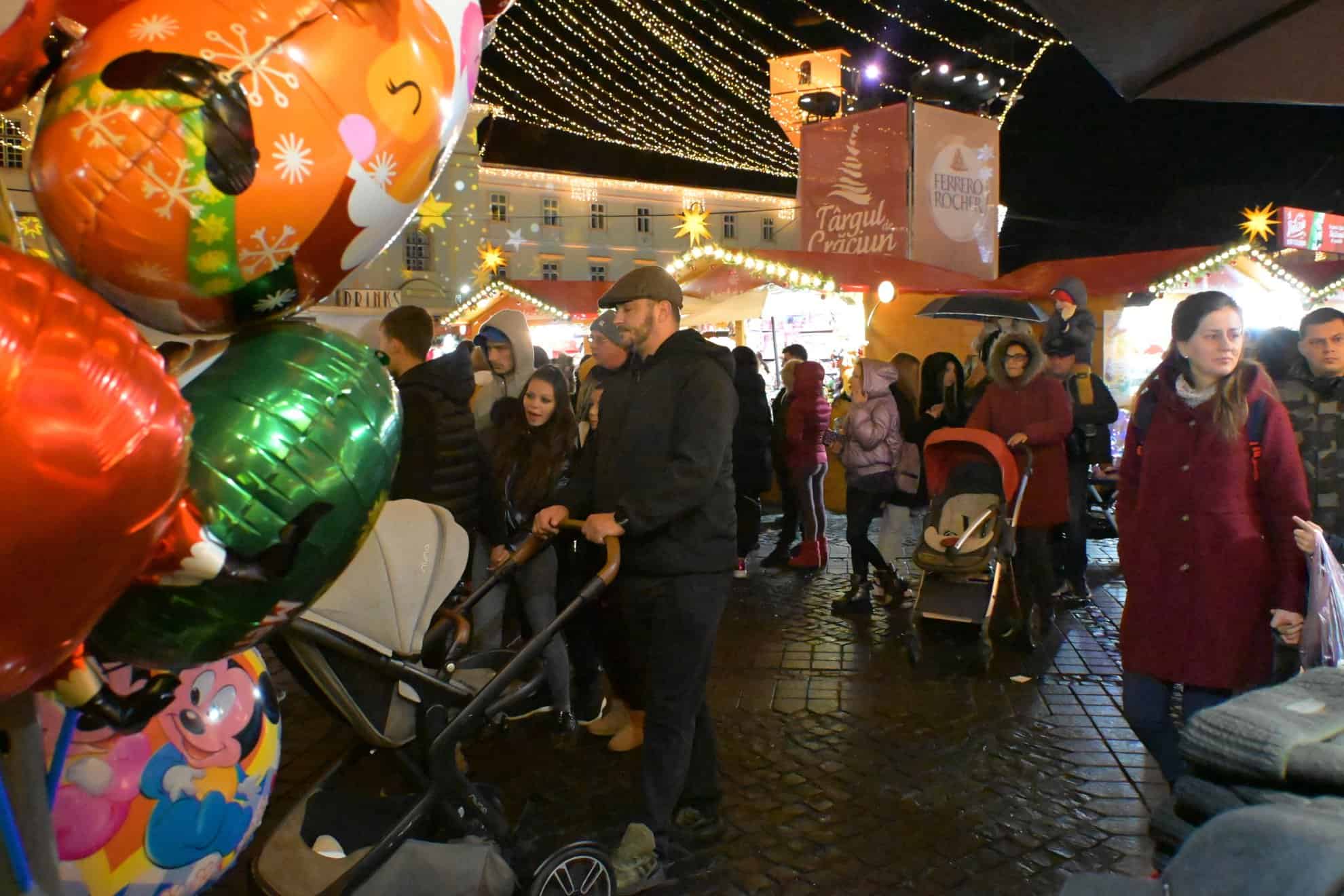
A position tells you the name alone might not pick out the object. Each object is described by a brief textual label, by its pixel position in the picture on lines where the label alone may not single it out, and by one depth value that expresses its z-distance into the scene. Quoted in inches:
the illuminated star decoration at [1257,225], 756.6
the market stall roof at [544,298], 772.0
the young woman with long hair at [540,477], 206.2
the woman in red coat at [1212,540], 127.7
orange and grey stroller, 241.4
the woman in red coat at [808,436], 344.5
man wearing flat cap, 141.3
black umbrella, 378.9
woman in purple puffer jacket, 299.0
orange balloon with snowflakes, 53.5
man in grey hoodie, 250.4
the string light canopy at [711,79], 525.3
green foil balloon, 57.1
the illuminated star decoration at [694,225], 560.0
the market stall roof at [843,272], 442.0
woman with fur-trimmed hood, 258.2
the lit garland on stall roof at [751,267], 444.5
